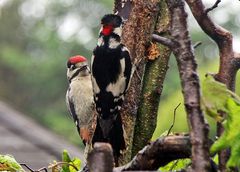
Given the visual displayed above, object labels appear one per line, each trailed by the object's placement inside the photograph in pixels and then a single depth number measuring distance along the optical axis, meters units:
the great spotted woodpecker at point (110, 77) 4.24
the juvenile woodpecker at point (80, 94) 5.12
